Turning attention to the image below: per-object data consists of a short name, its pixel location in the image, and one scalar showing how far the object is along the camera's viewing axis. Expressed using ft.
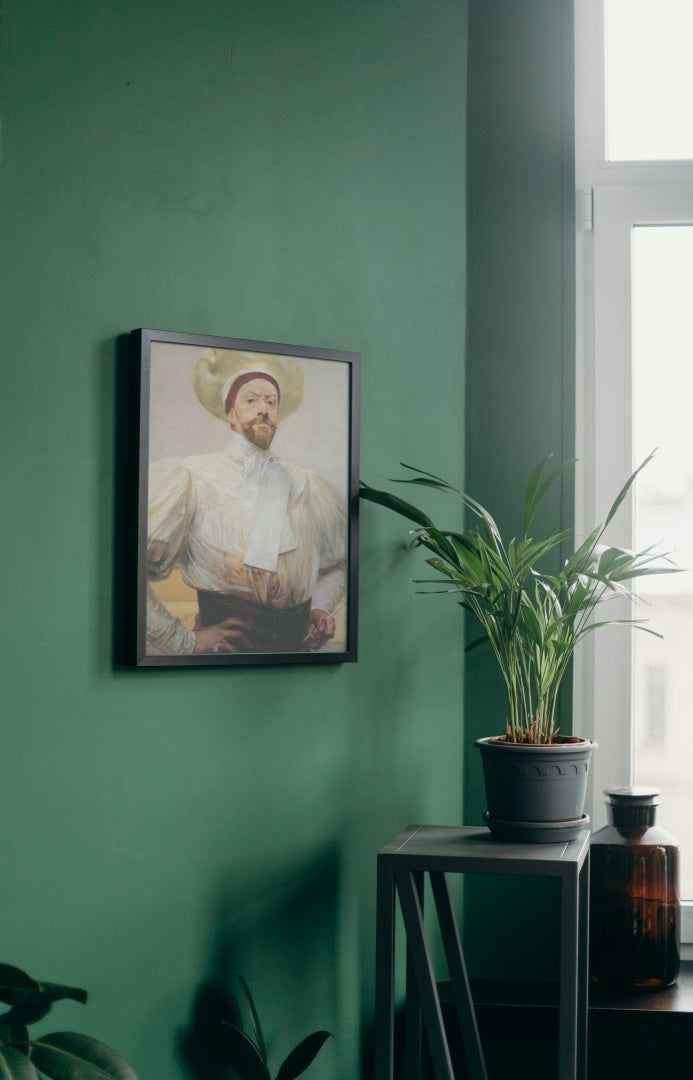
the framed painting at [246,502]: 6.81
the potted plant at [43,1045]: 4.30
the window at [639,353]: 8.78
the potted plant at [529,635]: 6.89
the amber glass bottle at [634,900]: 7.82
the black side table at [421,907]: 6.40
